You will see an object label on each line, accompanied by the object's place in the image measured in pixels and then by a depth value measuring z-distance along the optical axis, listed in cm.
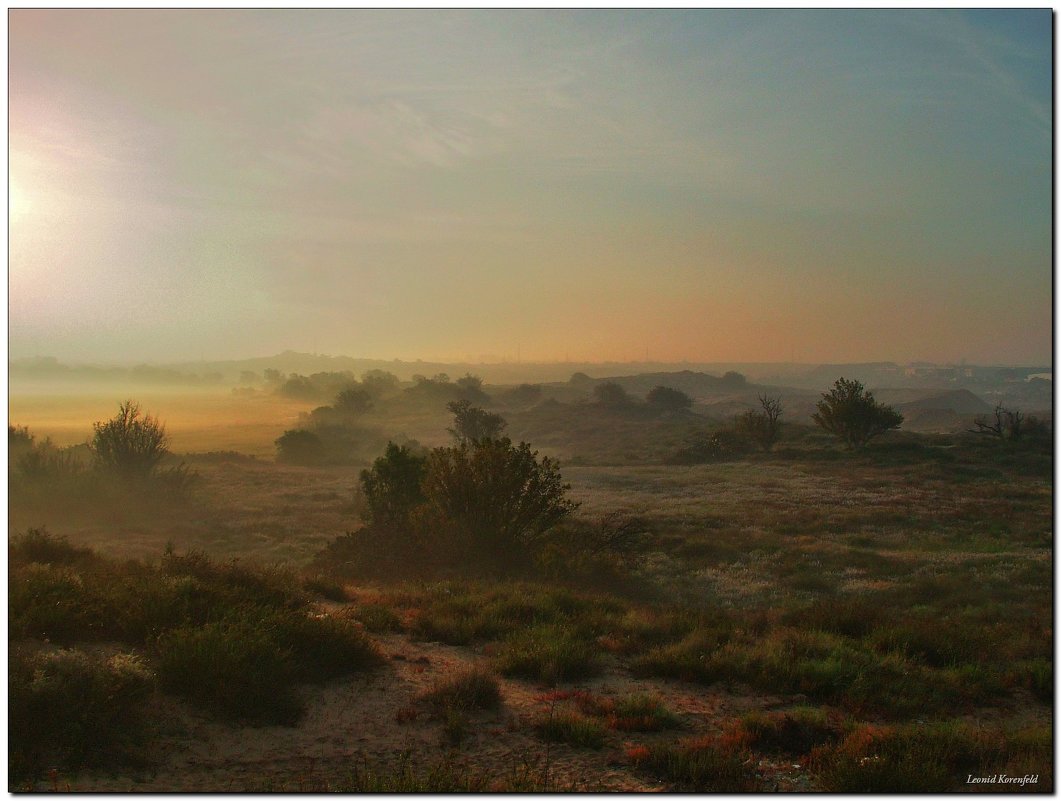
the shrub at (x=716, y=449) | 4369
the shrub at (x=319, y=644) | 845
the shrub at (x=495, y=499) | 1791
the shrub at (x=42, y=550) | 1177
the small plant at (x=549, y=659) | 904
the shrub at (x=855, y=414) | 4053
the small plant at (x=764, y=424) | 4347
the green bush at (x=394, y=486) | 2034
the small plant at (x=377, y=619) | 1084
